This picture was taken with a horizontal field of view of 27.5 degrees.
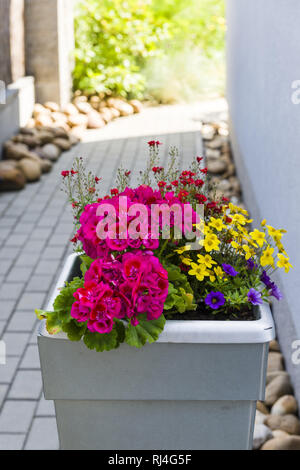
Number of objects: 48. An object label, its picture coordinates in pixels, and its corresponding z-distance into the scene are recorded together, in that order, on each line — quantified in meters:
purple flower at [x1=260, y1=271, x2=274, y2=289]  2.19
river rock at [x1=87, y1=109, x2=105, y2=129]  8.84
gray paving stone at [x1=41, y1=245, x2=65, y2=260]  4.90
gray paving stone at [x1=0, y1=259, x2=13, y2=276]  4.66
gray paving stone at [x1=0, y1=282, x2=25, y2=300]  4.25
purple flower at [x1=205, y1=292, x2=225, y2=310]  2.12
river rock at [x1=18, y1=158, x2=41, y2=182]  6.70
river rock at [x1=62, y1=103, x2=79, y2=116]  8.91
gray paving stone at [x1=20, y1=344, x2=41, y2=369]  3.46
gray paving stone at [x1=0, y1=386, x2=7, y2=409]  3.21
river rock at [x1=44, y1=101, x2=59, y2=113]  8.95
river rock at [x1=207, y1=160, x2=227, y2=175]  7.07
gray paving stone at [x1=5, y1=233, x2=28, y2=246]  5.17
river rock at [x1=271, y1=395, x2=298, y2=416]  3.03
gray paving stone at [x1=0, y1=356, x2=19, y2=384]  3.36
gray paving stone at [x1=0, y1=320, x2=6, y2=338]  3.83
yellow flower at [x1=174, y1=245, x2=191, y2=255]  2.17
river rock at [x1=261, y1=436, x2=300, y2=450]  2.71
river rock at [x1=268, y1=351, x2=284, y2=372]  3.43
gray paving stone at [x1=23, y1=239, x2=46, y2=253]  5.03
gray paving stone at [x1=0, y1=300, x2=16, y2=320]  4.00
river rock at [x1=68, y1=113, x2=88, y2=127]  8.71
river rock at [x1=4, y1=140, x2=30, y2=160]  6.96
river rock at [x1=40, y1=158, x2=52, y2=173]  7.02
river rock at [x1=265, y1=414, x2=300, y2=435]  2.92
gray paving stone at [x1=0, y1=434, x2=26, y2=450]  2.87
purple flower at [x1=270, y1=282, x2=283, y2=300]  2.15
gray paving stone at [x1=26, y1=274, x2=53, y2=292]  4.37
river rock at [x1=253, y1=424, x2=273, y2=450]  2.81
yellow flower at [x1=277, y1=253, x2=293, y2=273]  2.14
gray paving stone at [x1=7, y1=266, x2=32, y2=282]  4.52
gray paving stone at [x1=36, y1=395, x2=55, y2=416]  3.10
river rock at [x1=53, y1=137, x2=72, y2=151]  7.74
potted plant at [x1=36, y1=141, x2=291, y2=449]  1.94
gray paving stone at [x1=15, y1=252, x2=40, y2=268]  4.77
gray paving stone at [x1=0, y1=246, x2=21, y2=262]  4.91
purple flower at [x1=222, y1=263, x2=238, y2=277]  2.17
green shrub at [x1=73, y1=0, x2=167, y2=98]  9.57
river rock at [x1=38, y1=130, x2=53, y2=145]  7.71
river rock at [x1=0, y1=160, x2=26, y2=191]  6.38
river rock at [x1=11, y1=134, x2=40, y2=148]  7.44
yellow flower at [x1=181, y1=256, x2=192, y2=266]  2.19
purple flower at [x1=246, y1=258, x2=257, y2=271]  2.33
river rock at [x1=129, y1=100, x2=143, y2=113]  9.65
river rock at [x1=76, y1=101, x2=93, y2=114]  9.03
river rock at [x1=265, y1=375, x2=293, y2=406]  3.17
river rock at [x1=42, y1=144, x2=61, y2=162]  7.38
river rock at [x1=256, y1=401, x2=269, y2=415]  3.12
